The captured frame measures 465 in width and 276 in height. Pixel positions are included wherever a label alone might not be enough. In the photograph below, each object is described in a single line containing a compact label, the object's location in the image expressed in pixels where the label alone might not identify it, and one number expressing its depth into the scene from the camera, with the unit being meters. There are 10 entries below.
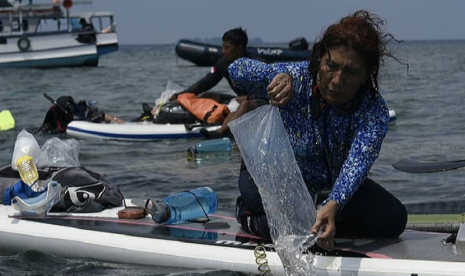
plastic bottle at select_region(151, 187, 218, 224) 6.81
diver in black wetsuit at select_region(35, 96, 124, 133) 16.04
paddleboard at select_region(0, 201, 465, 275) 5.62
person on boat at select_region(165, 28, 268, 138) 12.67
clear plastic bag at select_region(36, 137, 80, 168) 8.12
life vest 14.69
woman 5.38
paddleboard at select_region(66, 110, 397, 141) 14.87
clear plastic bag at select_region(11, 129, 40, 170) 7.51
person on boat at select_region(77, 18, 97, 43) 48.24
